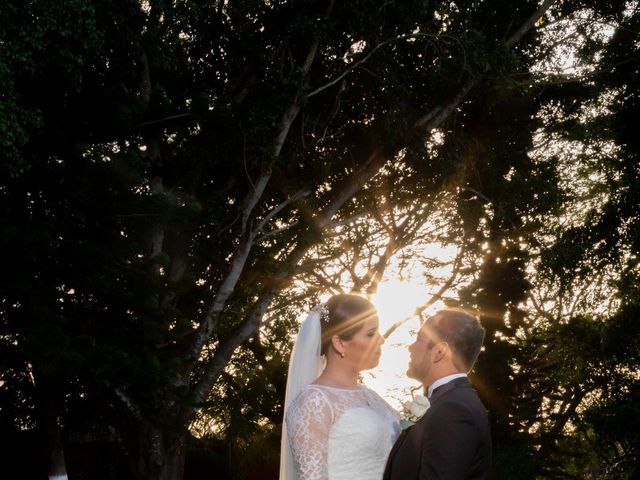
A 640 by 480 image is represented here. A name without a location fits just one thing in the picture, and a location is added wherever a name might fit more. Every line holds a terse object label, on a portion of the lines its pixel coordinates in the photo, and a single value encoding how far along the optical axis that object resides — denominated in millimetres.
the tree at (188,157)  9383
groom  3361
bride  4223
